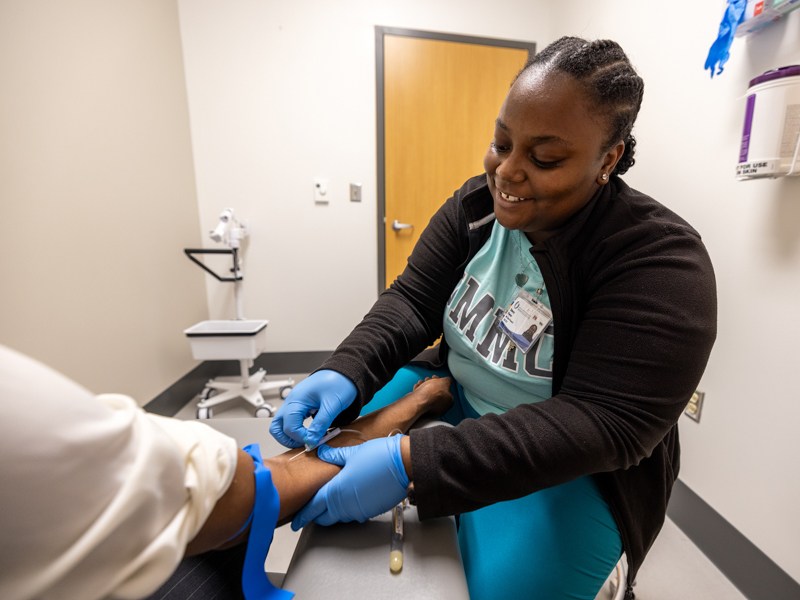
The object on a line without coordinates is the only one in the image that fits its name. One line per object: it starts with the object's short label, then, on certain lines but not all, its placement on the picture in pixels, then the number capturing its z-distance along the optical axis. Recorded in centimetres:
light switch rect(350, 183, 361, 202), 235
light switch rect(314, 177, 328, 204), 231
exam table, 48
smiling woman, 59
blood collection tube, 51
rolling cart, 186
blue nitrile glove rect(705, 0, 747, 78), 98
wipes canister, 84
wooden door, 228
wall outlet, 123
